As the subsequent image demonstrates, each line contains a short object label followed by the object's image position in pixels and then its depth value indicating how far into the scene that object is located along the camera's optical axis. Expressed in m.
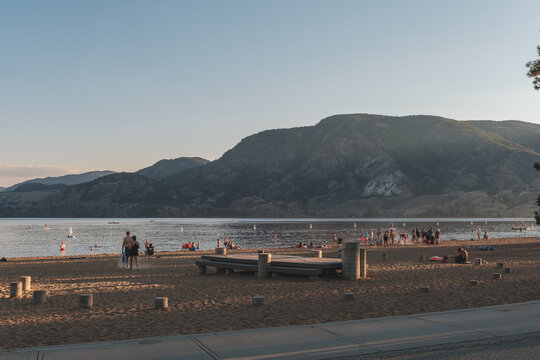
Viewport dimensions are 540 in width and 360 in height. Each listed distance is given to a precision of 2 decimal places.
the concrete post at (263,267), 20.89
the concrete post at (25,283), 17.34
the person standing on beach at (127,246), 25.95
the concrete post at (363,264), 20.19
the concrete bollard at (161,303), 12.90
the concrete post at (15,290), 15.64
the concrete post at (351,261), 19.45
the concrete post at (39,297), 14.21
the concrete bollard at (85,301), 13.33
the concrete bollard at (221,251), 29.82
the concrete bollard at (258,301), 13.29
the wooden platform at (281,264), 19.70
